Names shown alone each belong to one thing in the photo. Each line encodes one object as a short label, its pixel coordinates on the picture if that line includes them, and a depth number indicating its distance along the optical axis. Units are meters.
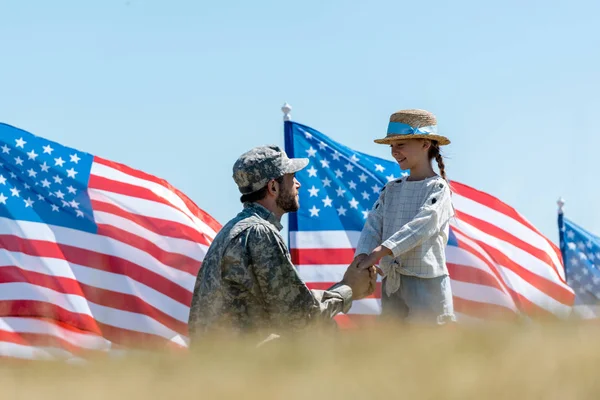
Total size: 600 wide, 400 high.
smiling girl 11.46
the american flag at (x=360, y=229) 19.70
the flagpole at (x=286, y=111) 21.62
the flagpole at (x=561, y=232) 27.44
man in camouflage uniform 8.87
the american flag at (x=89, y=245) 19.16
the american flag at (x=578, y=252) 26.30
